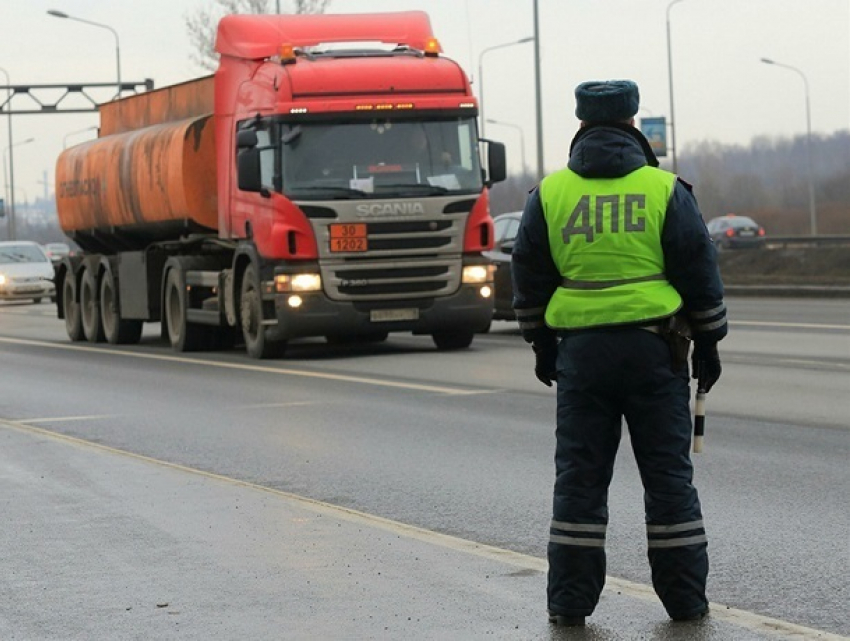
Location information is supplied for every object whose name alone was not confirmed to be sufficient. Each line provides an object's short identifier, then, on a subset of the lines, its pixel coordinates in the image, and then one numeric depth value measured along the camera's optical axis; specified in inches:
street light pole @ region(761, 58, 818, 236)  2513.8
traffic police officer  258.5
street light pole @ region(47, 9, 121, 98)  2585.1
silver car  1898.4
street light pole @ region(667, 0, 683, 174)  2483.8
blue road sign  2330.2
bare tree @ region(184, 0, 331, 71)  2628.0
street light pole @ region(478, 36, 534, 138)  2671.3
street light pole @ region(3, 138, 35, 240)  3566.2
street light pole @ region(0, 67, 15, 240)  2787.9
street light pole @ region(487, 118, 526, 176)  3671.8
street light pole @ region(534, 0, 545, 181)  1742.1
